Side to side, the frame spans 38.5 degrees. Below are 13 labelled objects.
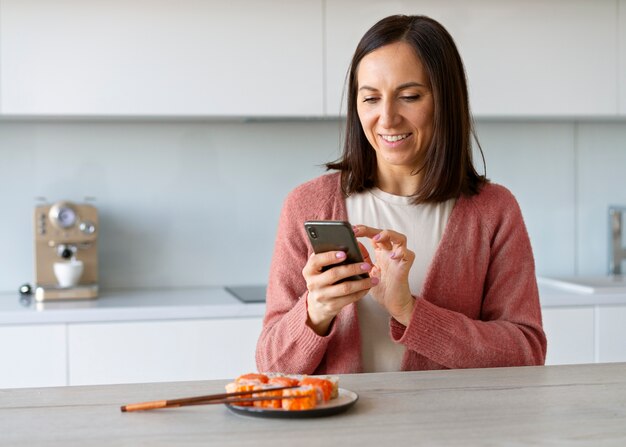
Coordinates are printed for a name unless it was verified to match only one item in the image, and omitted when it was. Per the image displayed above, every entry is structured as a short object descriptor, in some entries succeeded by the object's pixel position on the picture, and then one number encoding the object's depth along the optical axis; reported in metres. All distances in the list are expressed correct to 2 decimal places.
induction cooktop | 2.70
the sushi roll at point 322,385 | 1.17
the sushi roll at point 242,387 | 1.18
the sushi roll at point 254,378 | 1.21
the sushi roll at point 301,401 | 1.15
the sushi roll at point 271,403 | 1.15
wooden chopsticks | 1.15
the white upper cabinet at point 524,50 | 2.83
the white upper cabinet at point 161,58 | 2.66
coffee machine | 2.76
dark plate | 1.14
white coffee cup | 2.75
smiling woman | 1.52
